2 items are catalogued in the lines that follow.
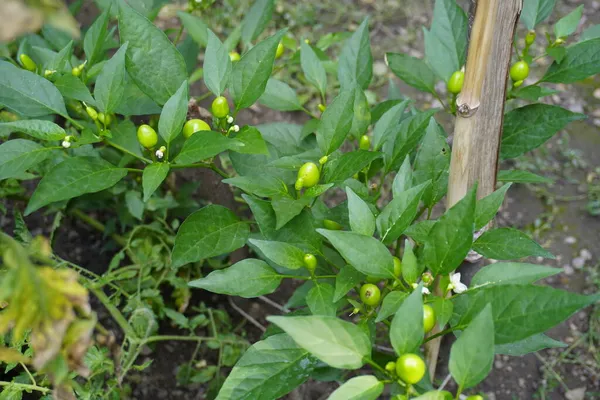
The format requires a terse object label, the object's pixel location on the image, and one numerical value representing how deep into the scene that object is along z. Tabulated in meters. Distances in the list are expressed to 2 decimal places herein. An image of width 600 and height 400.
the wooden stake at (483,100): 0.70
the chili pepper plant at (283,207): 0.62
